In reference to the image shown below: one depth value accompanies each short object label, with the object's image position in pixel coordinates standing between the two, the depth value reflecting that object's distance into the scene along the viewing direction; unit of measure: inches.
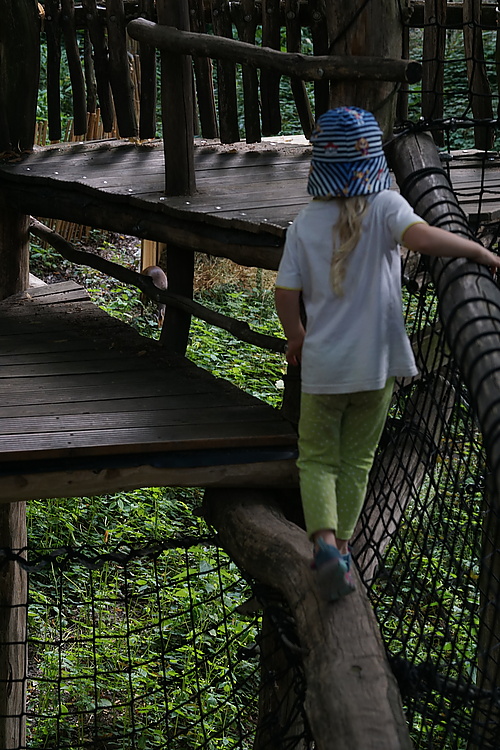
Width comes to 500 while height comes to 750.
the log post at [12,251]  193.6
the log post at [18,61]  175.5
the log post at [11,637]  183.8
